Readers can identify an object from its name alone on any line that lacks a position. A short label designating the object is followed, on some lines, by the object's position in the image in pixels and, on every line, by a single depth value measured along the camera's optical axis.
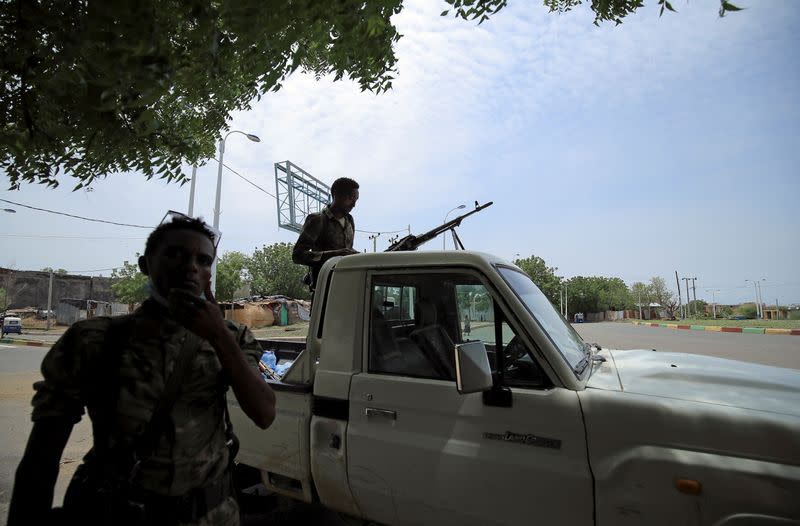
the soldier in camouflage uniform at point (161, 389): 1.14
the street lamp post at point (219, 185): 17.09
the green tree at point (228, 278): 36.06
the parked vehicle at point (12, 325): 25.89
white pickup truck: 1.56
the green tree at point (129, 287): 37.03
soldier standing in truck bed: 3.30
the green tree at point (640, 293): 89.88
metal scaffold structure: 19.08
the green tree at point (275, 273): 43.78
